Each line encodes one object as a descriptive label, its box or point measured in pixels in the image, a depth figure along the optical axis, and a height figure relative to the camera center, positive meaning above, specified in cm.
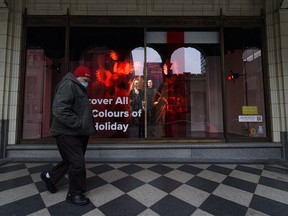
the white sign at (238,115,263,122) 468 -2
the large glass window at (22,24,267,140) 475 +128
